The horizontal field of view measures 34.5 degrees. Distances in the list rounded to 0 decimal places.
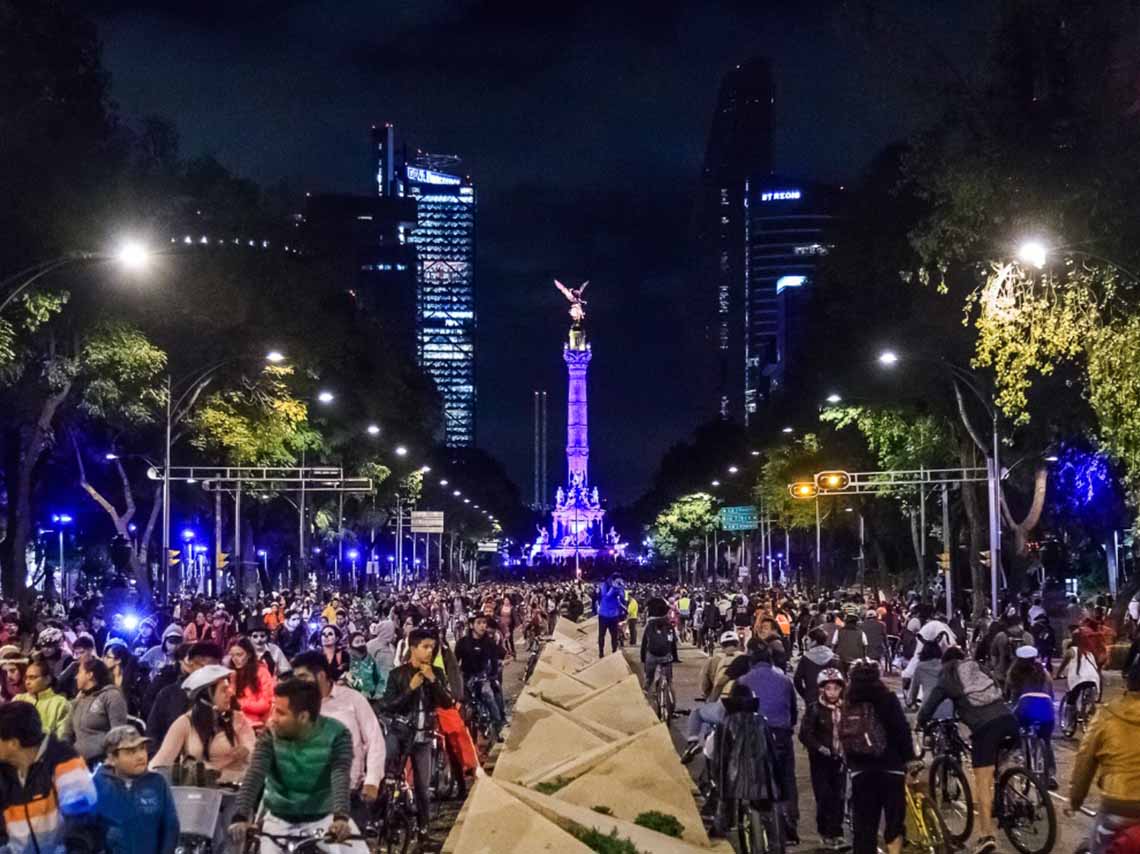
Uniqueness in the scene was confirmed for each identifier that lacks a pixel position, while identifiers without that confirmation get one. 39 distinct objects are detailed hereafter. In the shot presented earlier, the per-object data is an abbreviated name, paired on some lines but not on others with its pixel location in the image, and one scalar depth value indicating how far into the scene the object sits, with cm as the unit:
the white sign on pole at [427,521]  8481
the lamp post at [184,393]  4247
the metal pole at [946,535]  4990
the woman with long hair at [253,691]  1291
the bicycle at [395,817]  1352
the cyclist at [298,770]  845
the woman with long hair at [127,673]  1521
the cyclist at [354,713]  1013
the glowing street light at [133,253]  2464
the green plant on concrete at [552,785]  1153
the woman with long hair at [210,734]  1068
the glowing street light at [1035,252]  2330
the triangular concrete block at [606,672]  2243
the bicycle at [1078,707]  2411
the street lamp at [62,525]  6488
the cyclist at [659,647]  2562
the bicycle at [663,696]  2597
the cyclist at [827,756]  1388
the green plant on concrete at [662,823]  1039
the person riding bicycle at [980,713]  1390
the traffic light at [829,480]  5209
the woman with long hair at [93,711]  1248
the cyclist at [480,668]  2273
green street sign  10000
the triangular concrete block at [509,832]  820
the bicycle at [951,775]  1523
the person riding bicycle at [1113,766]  891
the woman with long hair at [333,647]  1856
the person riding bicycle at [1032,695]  1591
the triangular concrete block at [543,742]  1347
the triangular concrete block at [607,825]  904
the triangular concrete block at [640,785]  1112
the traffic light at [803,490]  5566
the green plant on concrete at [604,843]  867
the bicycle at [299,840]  844
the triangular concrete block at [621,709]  1678
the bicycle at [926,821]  1298
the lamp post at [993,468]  4162
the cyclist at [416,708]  1452
